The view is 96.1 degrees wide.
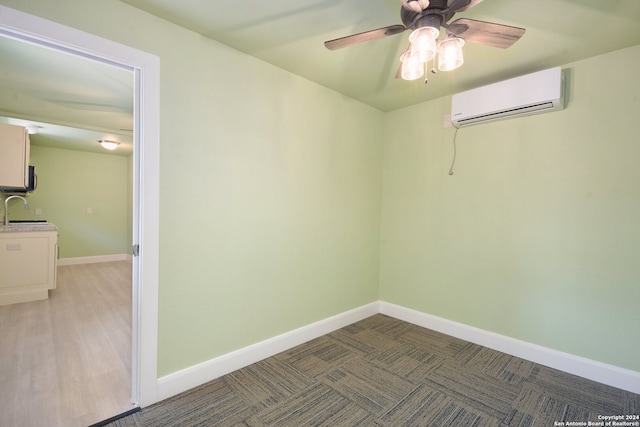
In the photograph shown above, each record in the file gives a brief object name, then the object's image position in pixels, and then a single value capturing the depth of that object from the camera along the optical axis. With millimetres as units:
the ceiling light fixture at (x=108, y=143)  4867
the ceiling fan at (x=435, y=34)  1304
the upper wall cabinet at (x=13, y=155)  3689
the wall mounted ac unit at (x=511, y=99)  2215
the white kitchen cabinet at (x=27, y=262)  3615
